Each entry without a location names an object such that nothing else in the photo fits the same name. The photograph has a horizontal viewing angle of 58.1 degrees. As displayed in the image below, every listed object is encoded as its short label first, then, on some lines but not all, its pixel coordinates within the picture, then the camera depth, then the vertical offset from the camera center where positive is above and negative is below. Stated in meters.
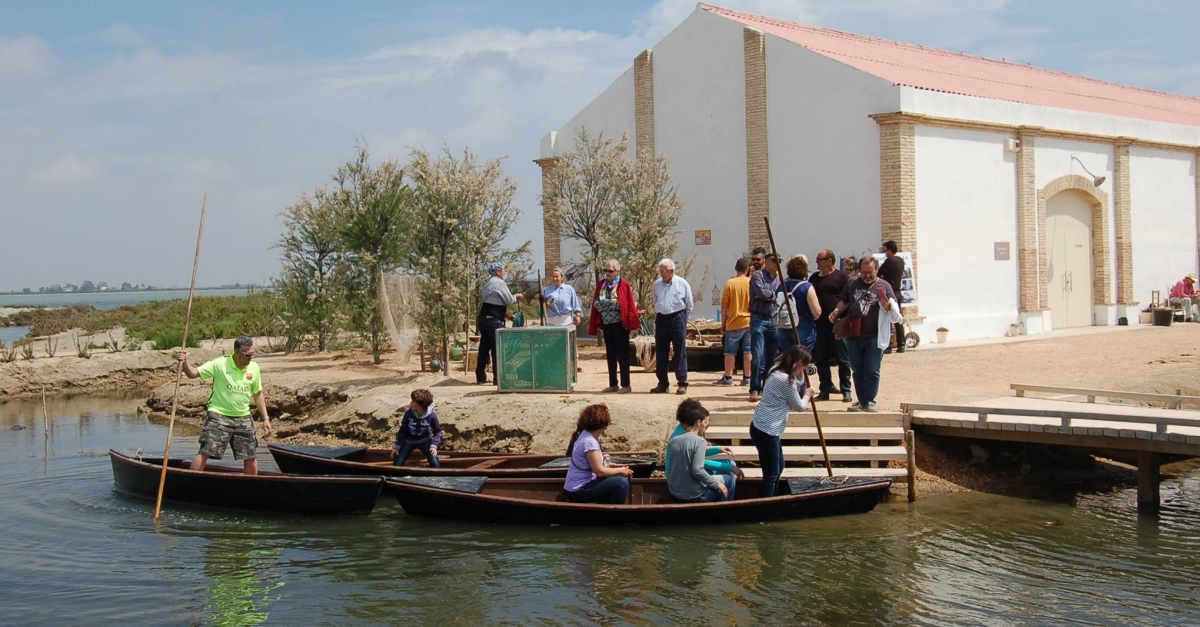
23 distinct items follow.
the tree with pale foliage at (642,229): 21.45 +2.11
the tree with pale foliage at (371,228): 20.14 +2.04
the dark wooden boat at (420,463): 11.12 -1.40
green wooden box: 14.62 -0.32
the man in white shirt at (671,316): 14.03 +0.23
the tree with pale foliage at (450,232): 17.27 +1.68
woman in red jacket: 14.20 +0.24
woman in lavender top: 9.73 -1.26
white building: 21.11 +3.47
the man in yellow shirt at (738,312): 14.18 +0.27
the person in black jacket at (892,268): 16.23 +0.97
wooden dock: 10.42 -0.99
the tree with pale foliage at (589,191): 22.69 +3.05
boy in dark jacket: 11.71 -1.09
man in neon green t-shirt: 10.96 -0.67
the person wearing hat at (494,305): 15.47 +0.43
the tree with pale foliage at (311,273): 22.50 +1.36
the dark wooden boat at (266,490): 10.76 -1.56
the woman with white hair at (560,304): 15.12 +0.43
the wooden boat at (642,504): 9.93 -1.60
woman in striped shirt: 9.73 -0.69
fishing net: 18.67 +0.41
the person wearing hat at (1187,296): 26.86 +0.81
